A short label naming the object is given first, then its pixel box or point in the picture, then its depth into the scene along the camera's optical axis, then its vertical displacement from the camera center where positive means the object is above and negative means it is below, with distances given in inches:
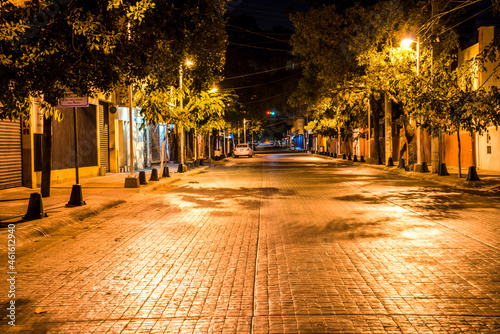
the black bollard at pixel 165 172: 1045.2 -32.2
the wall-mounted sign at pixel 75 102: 576.1 +58.3
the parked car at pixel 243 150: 2564.0 +17.2
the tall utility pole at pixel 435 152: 987.9 -3.6
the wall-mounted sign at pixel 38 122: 589.8 +38.8
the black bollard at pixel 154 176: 930.7 -35.1
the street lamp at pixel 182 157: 1247.2 -6.1
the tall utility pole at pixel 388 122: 1389.0 +74.0
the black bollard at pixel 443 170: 963.3 -35.5
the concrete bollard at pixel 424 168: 1059.9 -34.4
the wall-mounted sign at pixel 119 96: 1225.6 +135.7
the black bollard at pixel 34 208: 464.8 -42.8
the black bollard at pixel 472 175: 803.4 -37.8
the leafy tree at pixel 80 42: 381.7 +86.5
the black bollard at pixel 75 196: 565.0 -40.6
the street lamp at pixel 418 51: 1059.9 +198.7
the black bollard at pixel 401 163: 1223.5 -27.6
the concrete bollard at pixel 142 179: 867.1 -37.3
